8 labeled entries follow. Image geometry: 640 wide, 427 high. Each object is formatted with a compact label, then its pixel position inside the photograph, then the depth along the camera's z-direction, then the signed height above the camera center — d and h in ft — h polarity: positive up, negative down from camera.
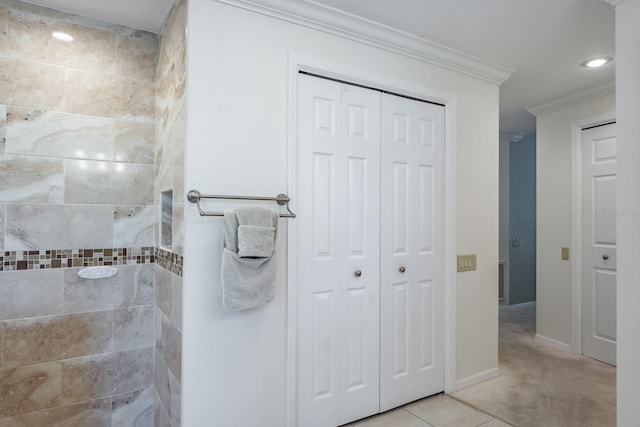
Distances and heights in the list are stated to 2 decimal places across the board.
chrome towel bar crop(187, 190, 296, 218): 5.39 +0.29
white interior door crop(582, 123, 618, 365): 10.28 -0.77
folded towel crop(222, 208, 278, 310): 5.35 -0.60
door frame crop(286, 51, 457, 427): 6.27 +0.66
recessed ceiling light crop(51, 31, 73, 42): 6.56 +3.33
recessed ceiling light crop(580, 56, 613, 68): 8.52 +3.83
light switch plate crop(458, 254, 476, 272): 8.57 -1.10
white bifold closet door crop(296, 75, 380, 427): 6.57 -0.68
